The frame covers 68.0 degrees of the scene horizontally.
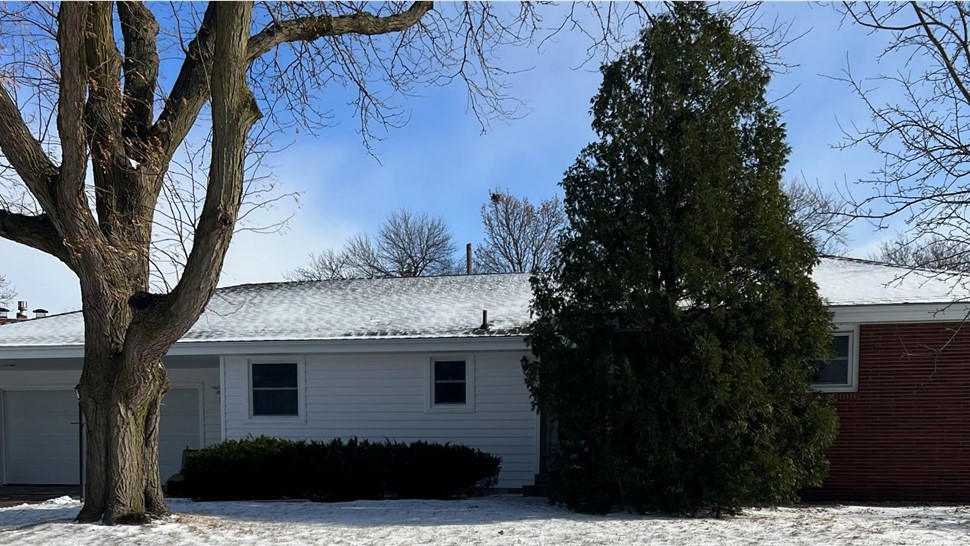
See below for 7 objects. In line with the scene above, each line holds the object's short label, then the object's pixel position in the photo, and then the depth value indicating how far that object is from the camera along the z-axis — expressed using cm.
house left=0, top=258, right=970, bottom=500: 982
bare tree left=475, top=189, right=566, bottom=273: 3569
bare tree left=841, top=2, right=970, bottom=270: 816
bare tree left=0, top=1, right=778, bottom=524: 631
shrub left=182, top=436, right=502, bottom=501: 1010
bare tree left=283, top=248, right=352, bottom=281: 3834
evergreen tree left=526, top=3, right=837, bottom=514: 779
